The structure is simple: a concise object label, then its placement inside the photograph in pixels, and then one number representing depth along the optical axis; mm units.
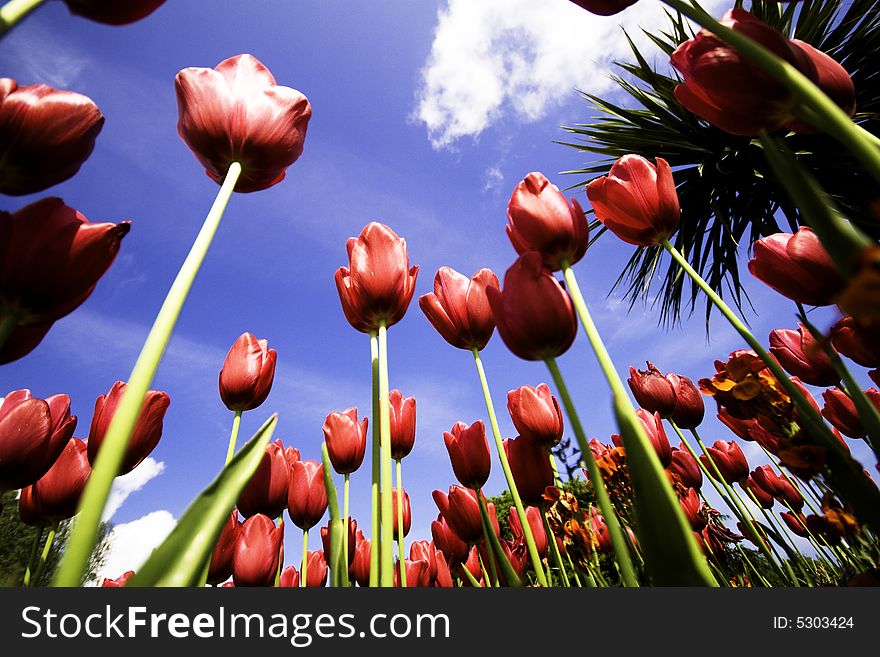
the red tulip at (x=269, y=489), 343
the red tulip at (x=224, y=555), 334
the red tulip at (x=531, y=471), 339
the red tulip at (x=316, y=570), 475
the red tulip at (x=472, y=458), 386
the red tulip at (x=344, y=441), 393
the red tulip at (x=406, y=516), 532
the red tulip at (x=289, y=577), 480
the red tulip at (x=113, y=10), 154
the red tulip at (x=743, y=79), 152
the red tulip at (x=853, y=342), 168
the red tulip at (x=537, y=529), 444
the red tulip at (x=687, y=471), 468
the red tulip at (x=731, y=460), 487
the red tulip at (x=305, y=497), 405
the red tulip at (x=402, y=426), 407
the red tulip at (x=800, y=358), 310
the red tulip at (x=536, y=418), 352
